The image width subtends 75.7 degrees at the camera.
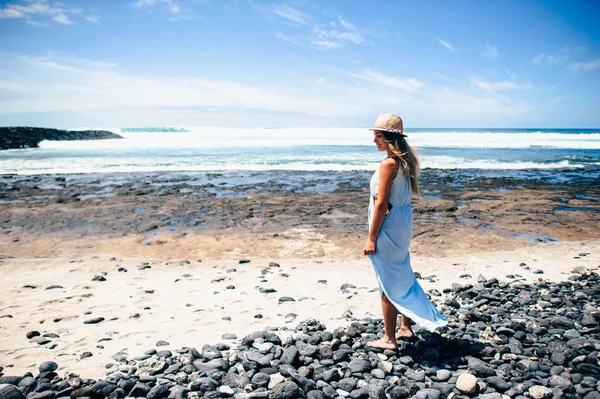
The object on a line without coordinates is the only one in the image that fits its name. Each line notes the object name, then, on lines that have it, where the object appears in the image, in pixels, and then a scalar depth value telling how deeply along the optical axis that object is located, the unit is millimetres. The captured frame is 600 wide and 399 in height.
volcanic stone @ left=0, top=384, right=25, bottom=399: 2846
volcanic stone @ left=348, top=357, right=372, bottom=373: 3264
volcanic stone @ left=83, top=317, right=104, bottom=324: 4301
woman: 3275
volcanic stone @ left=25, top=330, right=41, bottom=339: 3925
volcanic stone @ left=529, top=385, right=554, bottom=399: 2816
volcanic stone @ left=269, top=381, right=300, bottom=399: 2928
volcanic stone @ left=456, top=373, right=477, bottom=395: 2941
